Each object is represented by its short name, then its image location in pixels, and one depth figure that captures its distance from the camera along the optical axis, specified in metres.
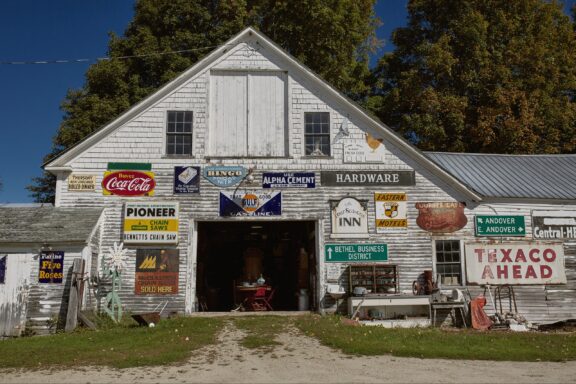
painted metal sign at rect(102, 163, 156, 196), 16.88
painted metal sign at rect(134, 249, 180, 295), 16.41
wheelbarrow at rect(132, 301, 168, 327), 14.48
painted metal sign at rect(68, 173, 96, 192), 16.84
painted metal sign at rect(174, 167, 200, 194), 17.02
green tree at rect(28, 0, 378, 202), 28.91
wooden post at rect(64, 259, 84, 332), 14.59
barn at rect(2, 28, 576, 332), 16.78
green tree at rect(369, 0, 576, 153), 29.03
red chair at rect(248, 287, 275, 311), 18.50
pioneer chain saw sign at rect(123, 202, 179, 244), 16.58
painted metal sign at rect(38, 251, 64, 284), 15.26
